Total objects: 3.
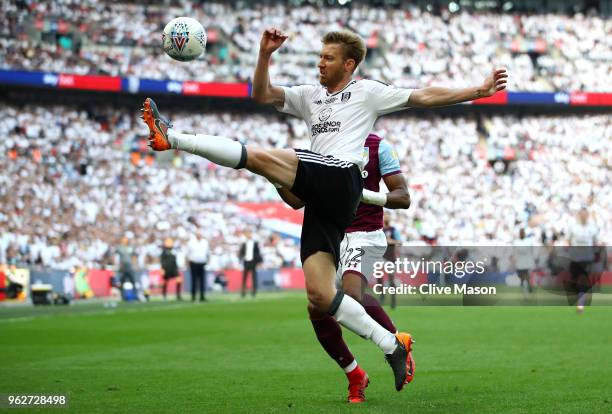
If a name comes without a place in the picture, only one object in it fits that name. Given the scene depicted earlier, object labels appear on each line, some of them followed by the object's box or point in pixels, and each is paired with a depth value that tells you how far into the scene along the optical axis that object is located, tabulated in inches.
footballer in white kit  510.6
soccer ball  632.4
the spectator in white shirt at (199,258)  2100.3
